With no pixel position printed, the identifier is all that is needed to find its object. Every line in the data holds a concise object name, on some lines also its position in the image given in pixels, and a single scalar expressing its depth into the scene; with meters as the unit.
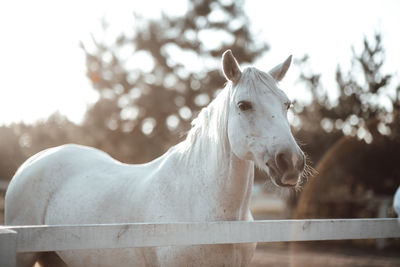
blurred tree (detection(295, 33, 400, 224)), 11.69
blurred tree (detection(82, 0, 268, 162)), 18.14
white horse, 2.36
